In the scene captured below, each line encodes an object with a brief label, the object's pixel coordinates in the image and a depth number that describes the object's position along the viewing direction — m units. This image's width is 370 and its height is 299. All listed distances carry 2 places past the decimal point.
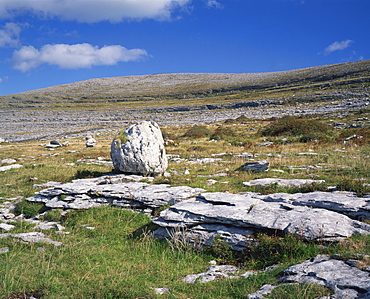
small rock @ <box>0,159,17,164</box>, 27.66
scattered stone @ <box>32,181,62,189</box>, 16.62
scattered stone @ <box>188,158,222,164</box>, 22.76
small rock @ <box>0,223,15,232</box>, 10.97
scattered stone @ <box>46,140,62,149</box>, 41.28
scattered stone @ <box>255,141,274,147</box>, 30.46
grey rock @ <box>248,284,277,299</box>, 5.80
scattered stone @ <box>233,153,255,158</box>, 23.51
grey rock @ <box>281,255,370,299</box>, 5.33
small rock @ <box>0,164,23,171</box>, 23.62
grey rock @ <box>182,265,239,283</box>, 7.34
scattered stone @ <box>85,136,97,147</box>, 39.06
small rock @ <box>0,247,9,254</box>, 8.62
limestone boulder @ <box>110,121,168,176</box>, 17.67
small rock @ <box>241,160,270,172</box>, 17.41
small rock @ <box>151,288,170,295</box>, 6.57
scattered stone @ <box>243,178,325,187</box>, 12.96
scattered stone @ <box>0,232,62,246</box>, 9.55
